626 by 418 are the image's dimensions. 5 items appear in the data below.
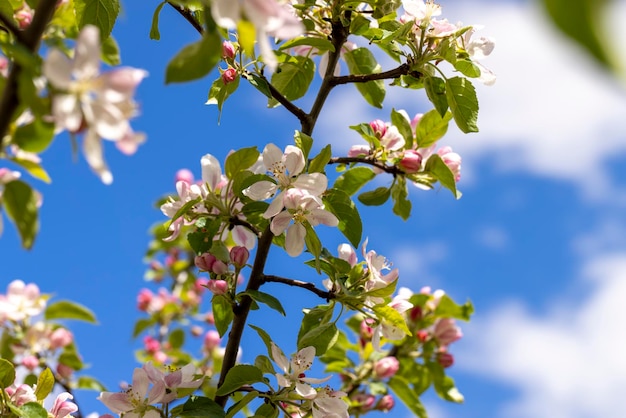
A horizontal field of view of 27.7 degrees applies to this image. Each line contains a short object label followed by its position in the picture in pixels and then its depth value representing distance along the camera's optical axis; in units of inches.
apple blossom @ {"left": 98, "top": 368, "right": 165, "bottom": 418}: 26.7
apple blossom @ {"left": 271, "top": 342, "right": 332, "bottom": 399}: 27.0
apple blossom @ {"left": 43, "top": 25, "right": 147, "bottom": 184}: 18.4
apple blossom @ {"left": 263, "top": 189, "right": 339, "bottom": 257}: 26.9
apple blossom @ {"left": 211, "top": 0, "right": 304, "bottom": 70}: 19.6
